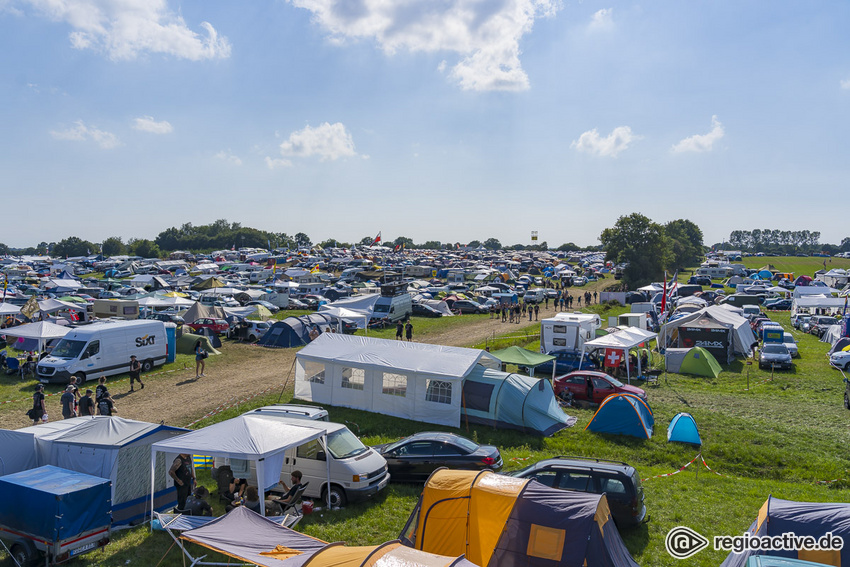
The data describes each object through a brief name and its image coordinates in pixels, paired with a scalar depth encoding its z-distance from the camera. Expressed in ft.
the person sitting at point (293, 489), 32.83
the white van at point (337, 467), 35.19
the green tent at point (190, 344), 87.25
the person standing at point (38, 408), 48.88
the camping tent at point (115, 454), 31.76
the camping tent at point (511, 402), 51.72
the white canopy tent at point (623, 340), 71.61
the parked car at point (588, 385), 61.87
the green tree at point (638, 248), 201.54
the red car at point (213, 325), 101.35
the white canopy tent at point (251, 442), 29.96
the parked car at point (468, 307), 149.89
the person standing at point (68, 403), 49.32
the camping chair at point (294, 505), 32.53
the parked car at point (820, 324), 113.70
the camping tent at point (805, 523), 21.48
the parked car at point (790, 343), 90.79
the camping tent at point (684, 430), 47.93
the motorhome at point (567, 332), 82.84
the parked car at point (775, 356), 80.48
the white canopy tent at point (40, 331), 71.10
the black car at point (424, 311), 138.62
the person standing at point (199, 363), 72.68
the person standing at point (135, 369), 63.36
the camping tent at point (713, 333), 89.04
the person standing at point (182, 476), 33.12
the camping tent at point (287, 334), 95.40
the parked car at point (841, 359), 78.48
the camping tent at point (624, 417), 49.90
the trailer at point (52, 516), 26.18
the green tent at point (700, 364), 78.84
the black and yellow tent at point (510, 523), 23.31
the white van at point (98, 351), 64.69
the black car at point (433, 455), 37.63
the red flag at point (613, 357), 76.64
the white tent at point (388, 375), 53.83
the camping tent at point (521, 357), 64.64
